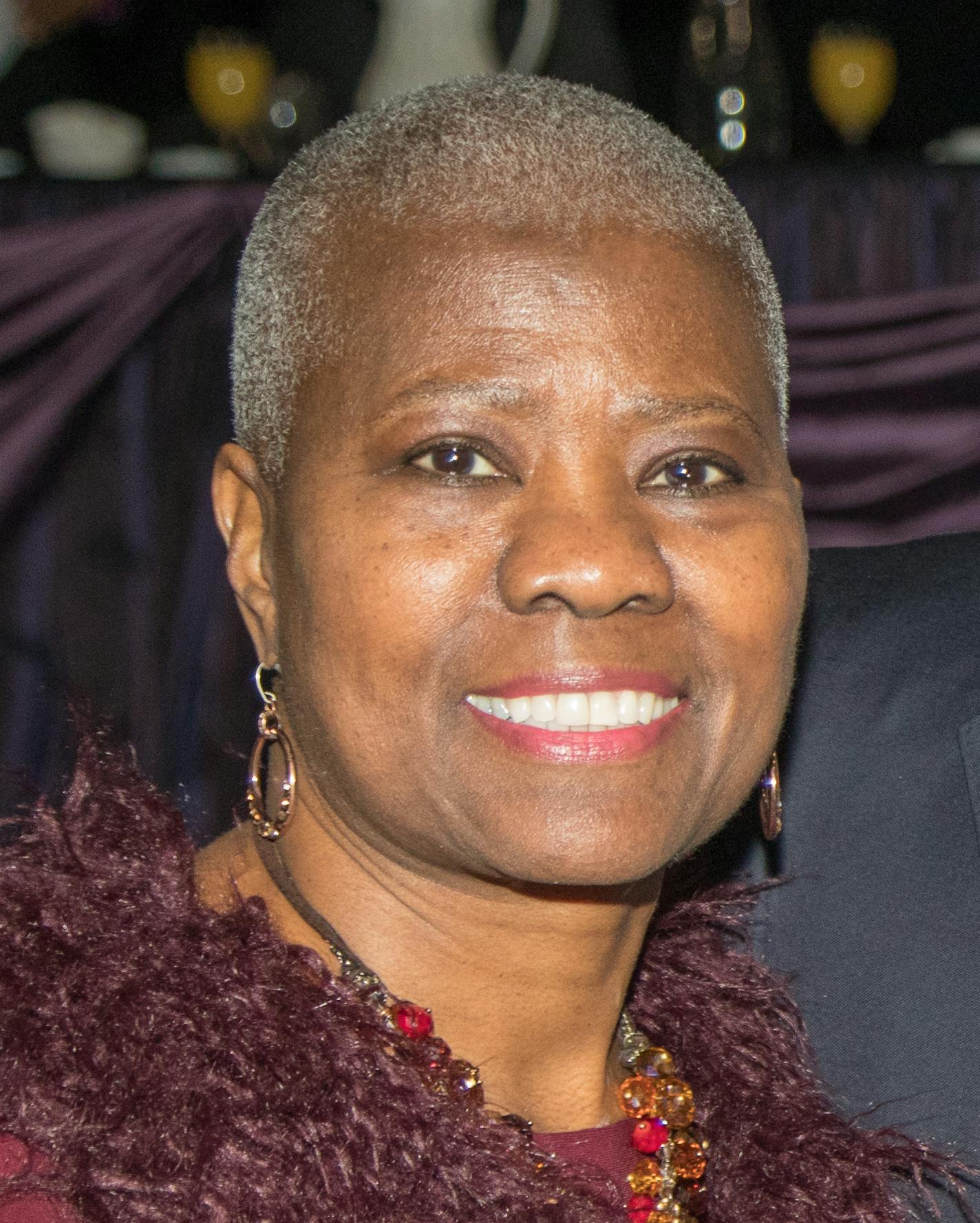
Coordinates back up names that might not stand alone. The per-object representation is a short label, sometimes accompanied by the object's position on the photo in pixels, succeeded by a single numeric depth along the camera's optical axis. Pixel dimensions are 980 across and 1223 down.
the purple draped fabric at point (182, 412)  2.37
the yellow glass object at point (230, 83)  2.87
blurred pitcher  2.79
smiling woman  1.22
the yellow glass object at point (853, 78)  3.04
